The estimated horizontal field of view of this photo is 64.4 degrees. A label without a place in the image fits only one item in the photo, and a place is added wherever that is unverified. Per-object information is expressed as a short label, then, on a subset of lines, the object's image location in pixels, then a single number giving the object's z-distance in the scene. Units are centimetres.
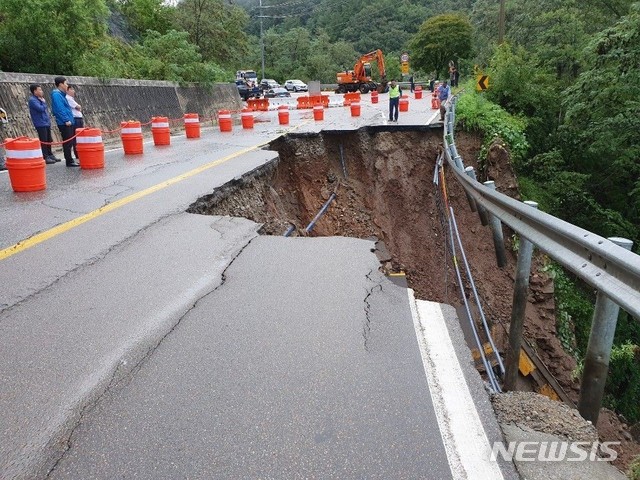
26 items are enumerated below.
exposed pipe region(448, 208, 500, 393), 490
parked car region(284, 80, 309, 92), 6312
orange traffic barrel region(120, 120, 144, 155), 1245
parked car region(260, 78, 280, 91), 5409
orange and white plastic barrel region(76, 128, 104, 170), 1037
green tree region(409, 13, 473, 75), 6259
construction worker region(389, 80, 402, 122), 1836
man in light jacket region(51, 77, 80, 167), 1087
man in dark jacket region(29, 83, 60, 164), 1082
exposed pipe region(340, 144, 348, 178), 1571
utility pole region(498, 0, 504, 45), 2723
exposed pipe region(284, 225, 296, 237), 796
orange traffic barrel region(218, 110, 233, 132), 1838
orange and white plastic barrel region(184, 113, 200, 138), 1619
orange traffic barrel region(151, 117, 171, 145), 1428
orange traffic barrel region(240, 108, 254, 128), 1894
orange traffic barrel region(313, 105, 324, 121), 2034
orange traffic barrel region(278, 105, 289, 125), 1975
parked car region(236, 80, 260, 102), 4351
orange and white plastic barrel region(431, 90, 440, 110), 2598
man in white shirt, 1169
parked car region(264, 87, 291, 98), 5212
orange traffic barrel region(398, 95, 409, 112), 2484
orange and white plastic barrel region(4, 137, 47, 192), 814
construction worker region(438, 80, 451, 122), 2327
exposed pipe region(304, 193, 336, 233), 1326
